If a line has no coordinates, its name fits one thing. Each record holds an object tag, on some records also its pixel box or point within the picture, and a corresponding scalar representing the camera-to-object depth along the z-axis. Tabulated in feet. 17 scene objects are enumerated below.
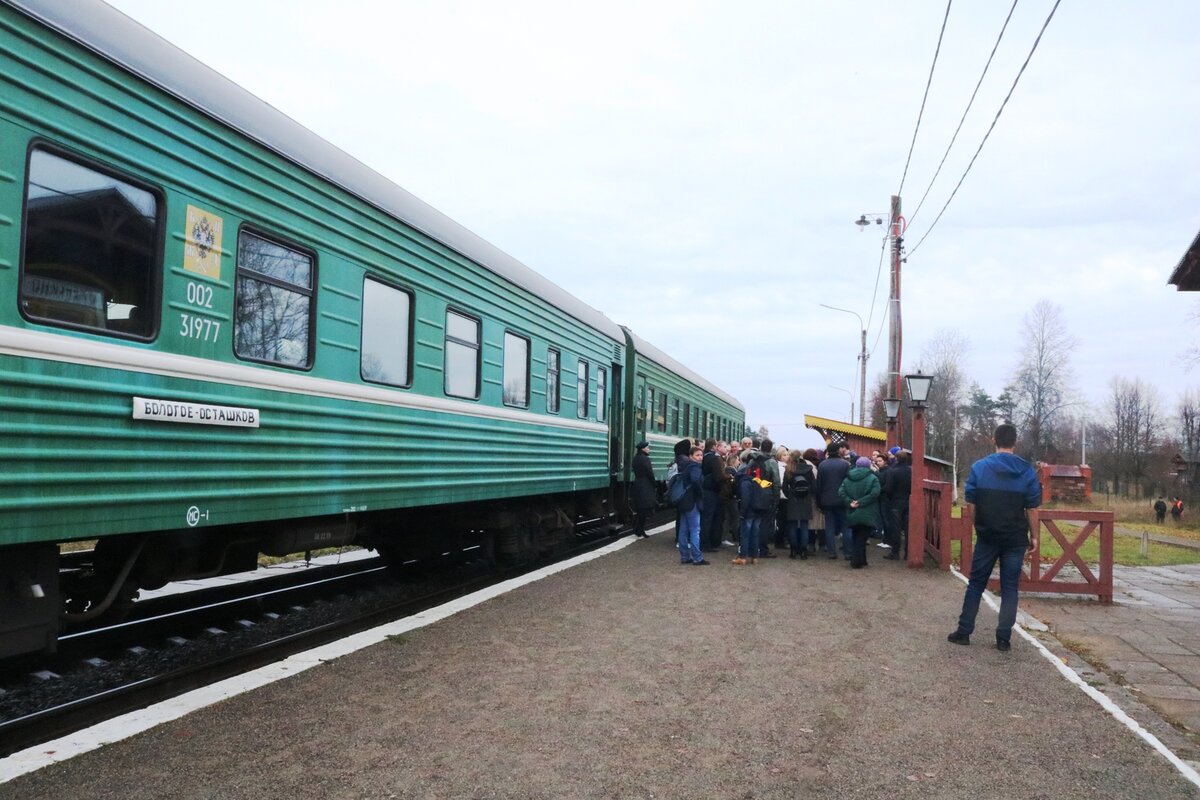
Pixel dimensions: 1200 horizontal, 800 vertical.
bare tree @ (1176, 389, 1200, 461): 237.25
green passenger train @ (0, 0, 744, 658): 14.35
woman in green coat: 37.76
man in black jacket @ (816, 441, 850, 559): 40.50
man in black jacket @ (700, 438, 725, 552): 41.06
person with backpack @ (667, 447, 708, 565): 38.34
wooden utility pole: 62.08
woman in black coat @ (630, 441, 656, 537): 47.05
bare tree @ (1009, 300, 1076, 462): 224.53
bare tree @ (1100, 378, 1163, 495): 222.48
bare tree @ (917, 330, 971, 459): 209.26
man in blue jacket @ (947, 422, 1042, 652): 23.26
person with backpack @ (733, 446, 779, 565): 38.78
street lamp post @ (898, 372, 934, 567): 38.40
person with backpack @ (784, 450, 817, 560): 40.60
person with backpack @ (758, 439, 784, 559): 40.04
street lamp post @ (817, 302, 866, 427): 120.67
